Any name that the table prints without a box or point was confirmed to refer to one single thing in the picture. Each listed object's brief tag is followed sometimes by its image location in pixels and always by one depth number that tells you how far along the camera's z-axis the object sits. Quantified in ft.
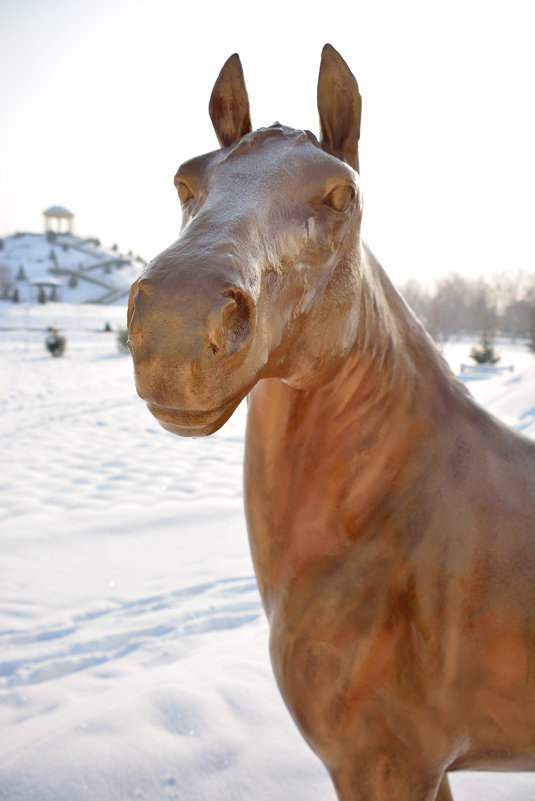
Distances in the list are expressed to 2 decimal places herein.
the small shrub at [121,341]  73.46
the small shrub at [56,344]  65.26
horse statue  3.55
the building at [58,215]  309.42
